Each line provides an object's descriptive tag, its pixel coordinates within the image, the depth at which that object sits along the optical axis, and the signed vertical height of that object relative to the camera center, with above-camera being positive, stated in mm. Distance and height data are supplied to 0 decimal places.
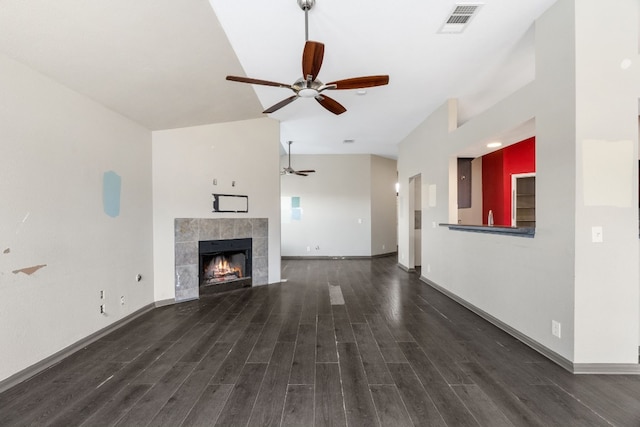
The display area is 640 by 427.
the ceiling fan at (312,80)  2150 +1155
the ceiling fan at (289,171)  6574 +981
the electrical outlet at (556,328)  2272 -993
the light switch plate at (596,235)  2127 -193
